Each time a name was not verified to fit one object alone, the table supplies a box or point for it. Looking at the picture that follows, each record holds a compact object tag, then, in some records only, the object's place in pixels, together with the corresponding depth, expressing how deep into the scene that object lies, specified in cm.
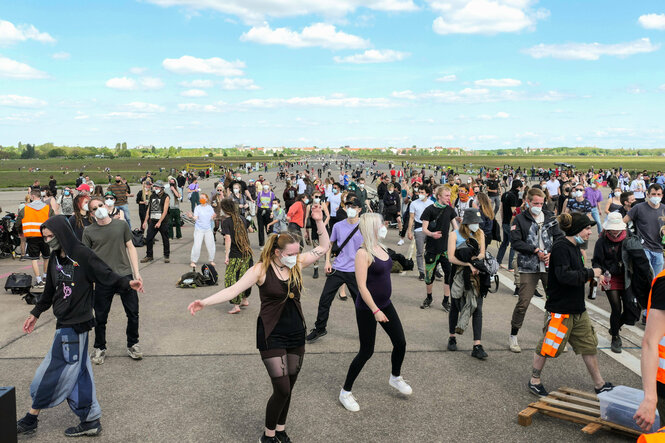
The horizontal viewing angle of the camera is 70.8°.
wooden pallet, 394
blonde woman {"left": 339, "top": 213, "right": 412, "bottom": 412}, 429
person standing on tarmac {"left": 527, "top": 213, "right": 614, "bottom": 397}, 447
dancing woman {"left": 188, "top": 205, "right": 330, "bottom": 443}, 363
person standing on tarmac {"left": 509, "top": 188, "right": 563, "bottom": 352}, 580
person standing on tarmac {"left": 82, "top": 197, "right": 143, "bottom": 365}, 555
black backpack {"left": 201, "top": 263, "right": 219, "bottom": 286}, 931
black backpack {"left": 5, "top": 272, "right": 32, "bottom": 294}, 812
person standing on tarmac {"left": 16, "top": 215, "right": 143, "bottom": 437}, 393
